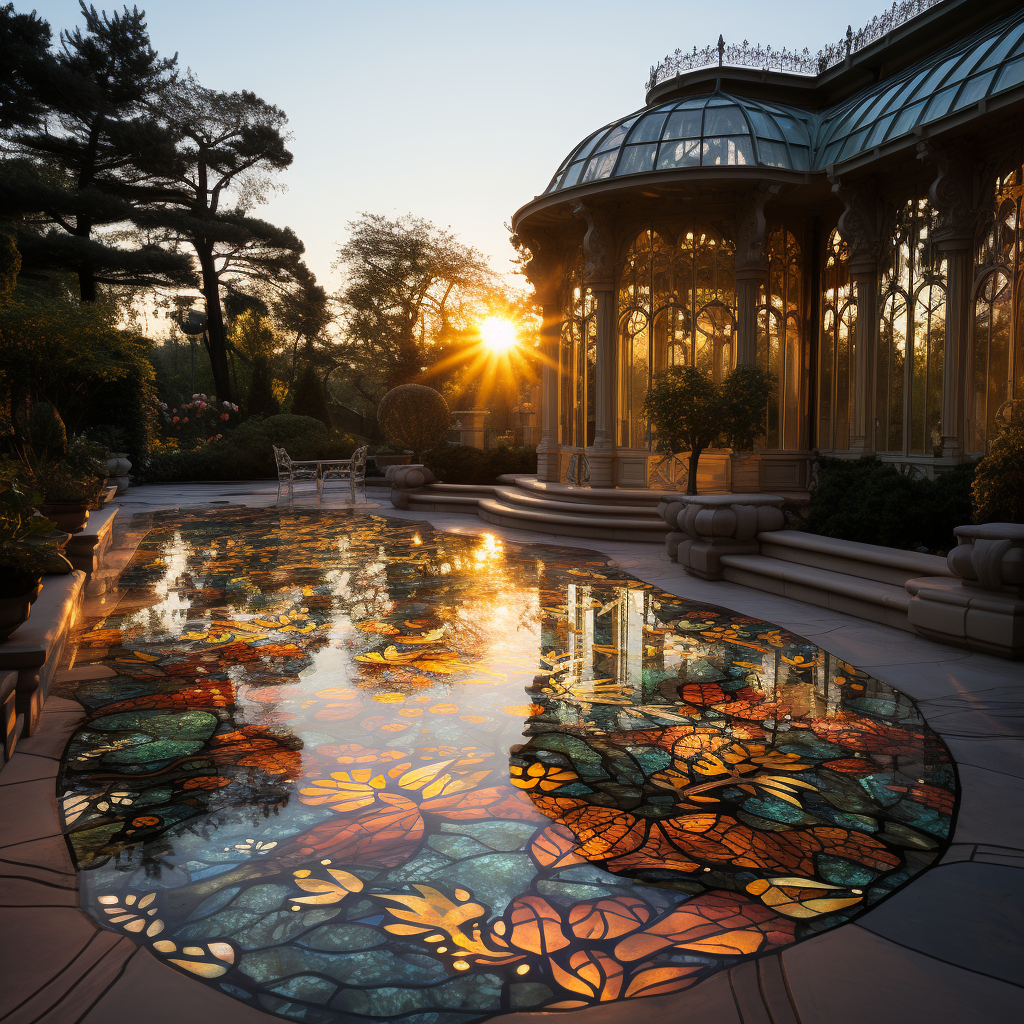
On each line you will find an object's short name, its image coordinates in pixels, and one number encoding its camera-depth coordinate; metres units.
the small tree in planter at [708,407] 9.35
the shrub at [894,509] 6.84
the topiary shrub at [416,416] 18.64
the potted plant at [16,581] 3.60
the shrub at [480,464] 15.64
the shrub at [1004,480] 5.28
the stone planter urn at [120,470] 18.11
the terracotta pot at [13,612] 3.64
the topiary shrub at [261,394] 26.80
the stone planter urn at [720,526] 7.57
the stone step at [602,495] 11.28
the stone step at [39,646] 3.57
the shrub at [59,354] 10.16
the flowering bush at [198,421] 26.16
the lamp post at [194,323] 27.48
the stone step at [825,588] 5.65
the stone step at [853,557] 5.91
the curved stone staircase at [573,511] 10.52
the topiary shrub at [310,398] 27.12
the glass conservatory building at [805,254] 8.21
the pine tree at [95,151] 22.38
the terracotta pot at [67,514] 7.43
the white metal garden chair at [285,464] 14.97
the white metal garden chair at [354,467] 15.84
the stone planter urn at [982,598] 4.59
